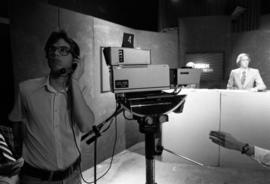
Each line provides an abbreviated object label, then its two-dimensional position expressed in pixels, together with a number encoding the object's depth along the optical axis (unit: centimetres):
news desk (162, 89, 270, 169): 264
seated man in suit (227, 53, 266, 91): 373
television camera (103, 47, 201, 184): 114
